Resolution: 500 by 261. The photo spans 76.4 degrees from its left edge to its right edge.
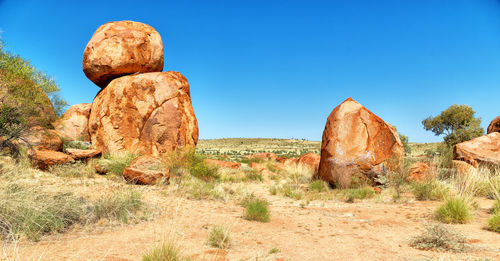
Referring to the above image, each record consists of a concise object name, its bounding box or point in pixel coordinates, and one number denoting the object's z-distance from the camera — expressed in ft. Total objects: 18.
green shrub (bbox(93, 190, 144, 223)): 19.60
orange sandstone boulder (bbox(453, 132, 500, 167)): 36.55
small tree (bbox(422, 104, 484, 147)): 82.64
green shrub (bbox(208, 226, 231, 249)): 15.08
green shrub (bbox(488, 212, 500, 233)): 18.56
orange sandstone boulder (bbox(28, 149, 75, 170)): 37.49
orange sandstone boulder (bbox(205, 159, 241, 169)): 54.19
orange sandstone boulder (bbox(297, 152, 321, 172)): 53.51
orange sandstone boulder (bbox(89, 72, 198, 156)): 46.24
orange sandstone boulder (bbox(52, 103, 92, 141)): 51.01
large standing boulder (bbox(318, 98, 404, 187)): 35.94
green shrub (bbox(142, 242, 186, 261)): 11.36
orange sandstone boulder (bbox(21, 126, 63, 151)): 42.24
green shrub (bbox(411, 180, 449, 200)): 29.45
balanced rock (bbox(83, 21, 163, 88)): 51.42
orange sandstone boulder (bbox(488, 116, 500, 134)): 45.68
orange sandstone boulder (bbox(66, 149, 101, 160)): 40.67
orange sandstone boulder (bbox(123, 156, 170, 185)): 33.50
